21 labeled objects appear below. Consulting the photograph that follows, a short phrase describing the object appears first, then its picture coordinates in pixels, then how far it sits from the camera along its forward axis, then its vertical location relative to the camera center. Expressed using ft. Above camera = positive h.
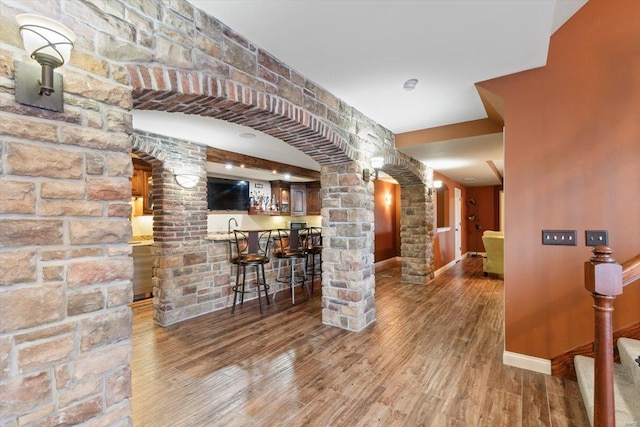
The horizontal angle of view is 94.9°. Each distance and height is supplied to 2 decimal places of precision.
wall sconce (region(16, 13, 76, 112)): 3.47 +2.00
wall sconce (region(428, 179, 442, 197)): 19.19 +1.98
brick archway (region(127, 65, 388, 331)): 7.94 -0.10
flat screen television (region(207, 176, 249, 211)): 21.50 +1.68
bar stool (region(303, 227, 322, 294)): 16.42 -1.89
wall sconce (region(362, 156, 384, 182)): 11.42 +1.97
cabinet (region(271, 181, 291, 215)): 26.43 +1.89
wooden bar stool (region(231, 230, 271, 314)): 13.23 -1.83
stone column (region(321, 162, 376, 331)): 11.00 -1.27
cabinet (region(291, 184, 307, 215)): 27.30 +1.54
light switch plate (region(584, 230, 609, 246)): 7.28 -0.64
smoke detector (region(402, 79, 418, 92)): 8.93 +4.02
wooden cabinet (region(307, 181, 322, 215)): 27.71 +1.53
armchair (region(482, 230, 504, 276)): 19.39 -2.74
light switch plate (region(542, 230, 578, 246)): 7.64 -0.67
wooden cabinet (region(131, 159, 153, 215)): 16.93 +1.66
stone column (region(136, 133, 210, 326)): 12.00 -0.82
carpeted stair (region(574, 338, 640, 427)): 5.40 -3.70
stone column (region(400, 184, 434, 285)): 18.43 -1.35
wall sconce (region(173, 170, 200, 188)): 12.44 +1.66
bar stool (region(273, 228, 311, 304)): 14.79 -1.87
